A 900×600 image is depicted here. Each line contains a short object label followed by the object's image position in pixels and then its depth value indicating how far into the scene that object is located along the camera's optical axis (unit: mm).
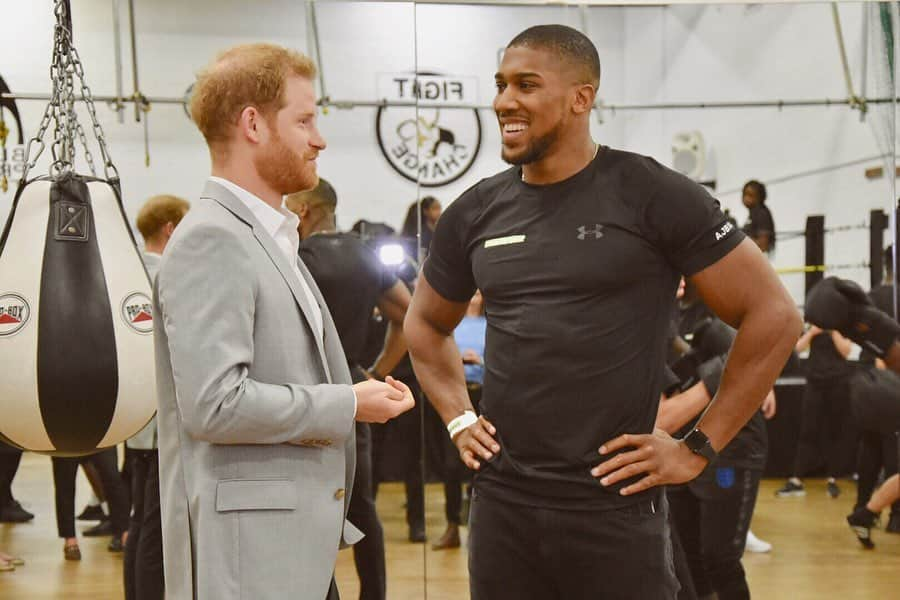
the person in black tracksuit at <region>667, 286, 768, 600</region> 2643
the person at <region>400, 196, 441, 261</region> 3521
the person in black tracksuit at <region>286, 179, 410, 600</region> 2840
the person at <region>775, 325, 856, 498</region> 3645
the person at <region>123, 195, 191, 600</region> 2504
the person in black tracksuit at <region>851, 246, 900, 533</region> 3604
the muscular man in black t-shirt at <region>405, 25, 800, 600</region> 1630
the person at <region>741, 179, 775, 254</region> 3586
